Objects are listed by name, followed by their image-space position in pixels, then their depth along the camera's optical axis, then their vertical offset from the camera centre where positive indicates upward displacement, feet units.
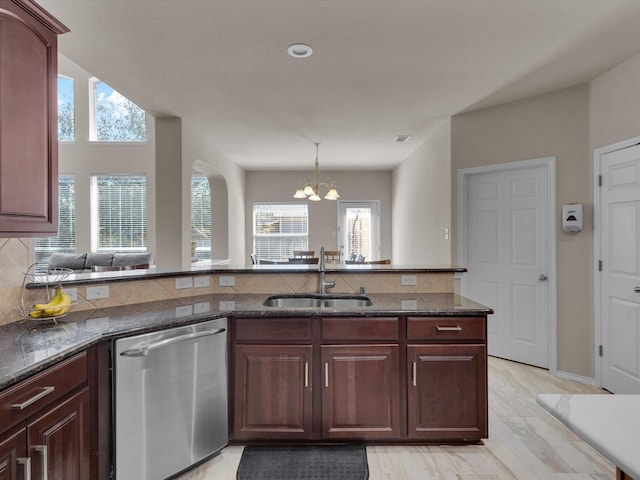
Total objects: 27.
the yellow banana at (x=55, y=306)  5.84 -1.03
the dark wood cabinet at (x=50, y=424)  3.74 -2.08
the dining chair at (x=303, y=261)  16.05 -0.90
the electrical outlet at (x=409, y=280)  8.89 -0.96
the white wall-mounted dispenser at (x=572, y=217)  10.58 +0.63
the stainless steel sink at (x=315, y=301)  8.48 -1.40
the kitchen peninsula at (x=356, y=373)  7.02 -2.52
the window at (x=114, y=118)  22.58 +7.47
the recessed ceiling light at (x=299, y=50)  8.46 +4.41
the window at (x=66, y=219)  22.35 +1.34
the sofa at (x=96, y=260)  18.38 -0.96
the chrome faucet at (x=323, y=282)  8.57 -0.98
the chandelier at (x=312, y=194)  17.56 +2.28
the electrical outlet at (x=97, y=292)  7.06 -0.98
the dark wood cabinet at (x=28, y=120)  4.72 +1.65
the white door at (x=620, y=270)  9.13 -0.79
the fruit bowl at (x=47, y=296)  5.87 -0.91
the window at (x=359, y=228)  25.76 +0.83
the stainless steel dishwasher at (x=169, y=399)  5.65 -2.61
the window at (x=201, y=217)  22.63 +1.47
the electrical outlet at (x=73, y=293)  6.77 -0.94
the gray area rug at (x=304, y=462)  6.45 -4.05
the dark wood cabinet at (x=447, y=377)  7.04 -2.60
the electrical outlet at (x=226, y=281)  8.93 -0.97
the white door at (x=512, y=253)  11.53 -0.44
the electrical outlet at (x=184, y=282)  8.32 -0.93
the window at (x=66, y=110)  22.31 +7.90
